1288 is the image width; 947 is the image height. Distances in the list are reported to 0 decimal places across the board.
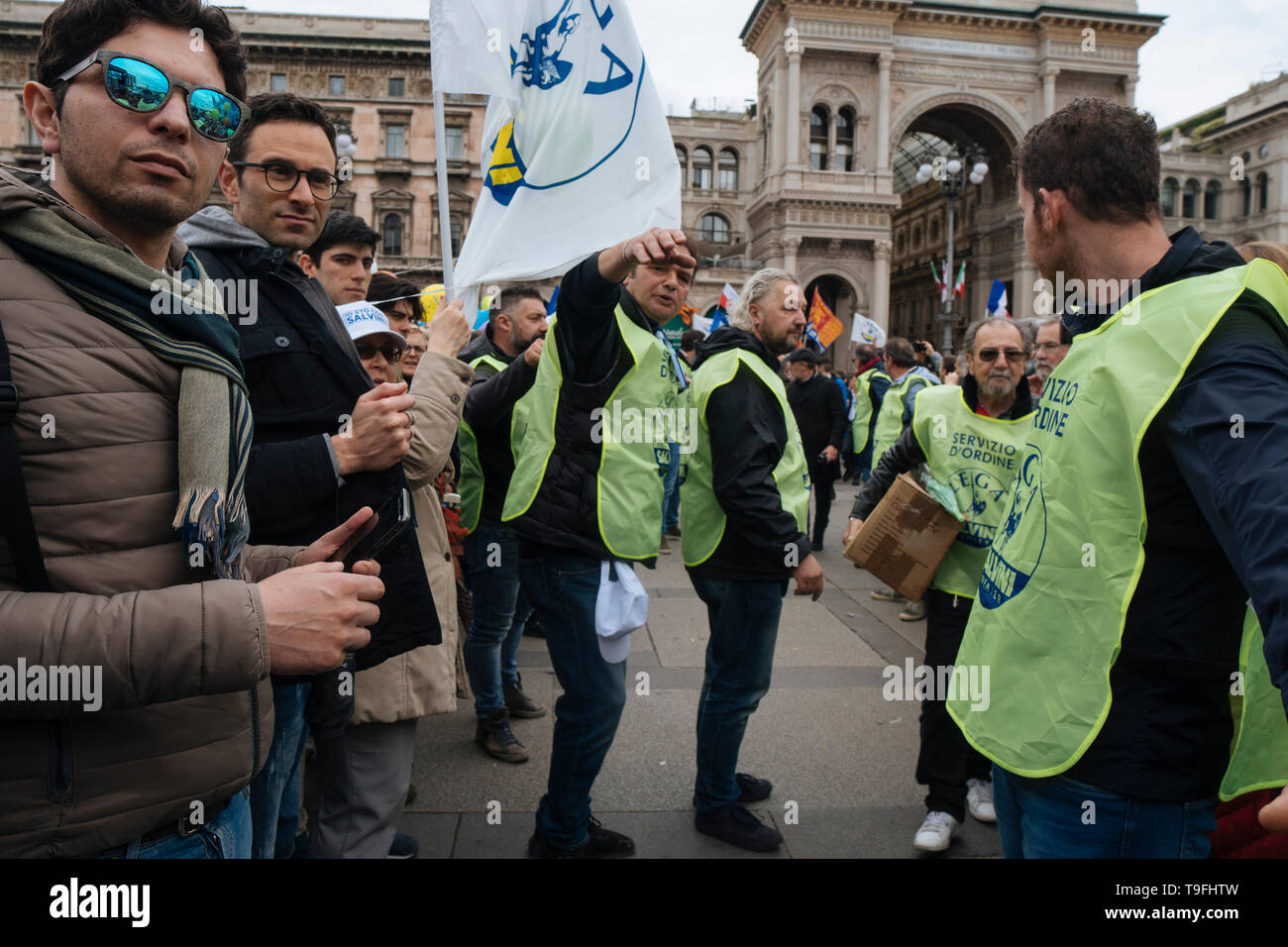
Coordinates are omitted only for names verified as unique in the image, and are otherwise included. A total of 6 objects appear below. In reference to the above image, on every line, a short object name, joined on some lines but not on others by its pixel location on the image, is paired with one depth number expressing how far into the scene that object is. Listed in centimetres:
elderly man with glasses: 338
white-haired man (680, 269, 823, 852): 326
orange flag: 1462
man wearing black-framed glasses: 197
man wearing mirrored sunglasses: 111
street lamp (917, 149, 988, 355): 1897
